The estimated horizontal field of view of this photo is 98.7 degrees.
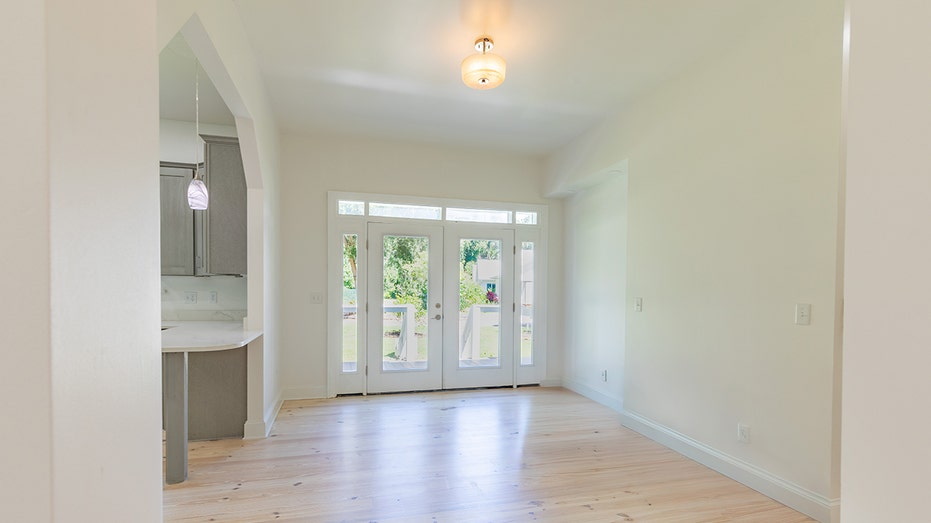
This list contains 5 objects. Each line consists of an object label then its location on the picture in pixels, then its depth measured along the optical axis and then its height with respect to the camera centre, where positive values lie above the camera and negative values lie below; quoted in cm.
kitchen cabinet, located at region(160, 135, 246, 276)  373 +30
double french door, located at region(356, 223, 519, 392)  470 -64
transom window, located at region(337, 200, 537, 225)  468 +52
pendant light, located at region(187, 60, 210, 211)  280 +41
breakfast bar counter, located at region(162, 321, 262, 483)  326 -109
